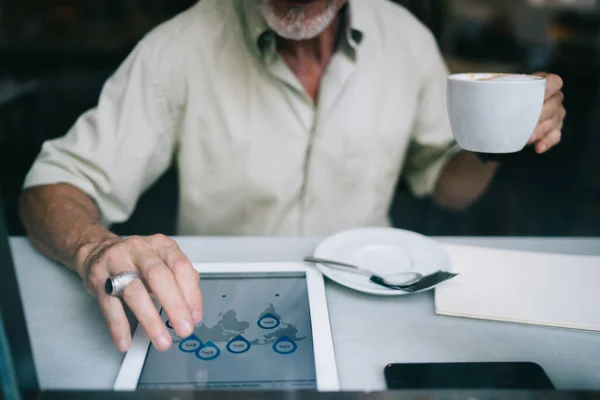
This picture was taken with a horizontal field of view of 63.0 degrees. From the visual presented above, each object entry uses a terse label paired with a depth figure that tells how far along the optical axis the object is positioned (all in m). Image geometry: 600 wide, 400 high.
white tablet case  0.37
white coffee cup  0.42
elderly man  0.73
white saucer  0.55
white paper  0.50
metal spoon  0.54
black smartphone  0.37
